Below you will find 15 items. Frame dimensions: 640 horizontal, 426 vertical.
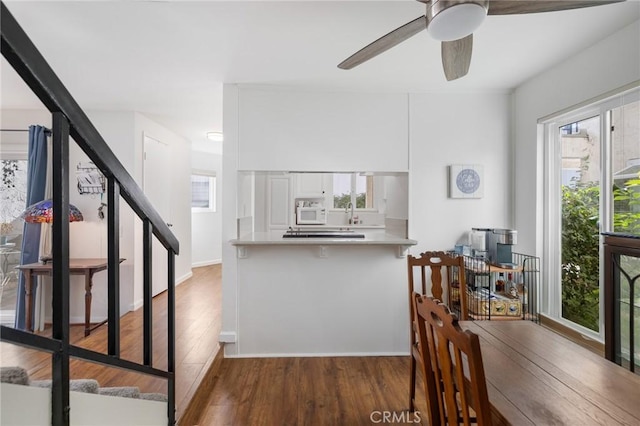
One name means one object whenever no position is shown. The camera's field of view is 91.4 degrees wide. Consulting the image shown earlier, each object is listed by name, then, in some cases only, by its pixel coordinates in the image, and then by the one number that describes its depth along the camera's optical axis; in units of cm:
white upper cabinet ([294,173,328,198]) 387
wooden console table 284
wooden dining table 100
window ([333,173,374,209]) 375
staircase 71
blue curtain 303
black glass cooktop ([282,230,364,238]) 293
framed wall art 296
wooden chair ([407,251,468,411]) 210
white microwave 301
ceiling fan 117
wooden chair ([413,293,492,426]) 85
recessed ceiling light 450
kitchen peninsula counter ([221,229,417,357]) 284
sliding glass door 202
